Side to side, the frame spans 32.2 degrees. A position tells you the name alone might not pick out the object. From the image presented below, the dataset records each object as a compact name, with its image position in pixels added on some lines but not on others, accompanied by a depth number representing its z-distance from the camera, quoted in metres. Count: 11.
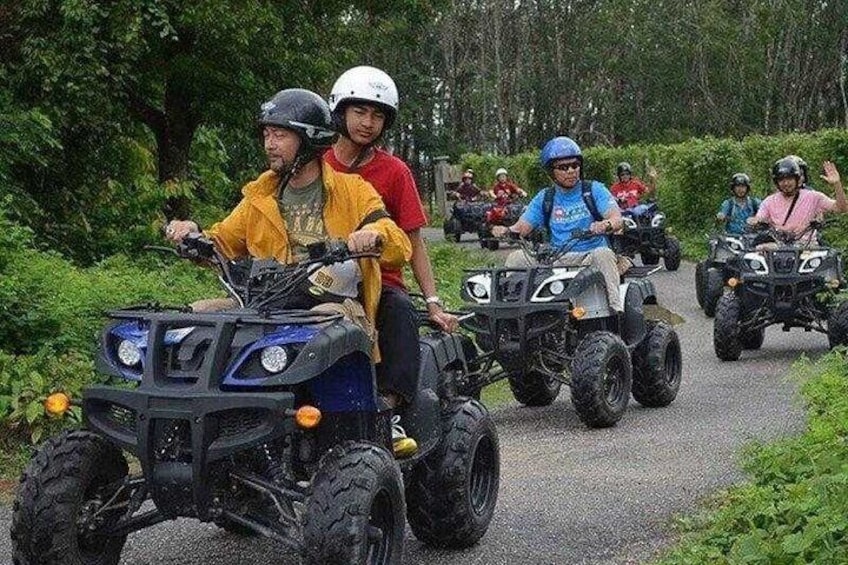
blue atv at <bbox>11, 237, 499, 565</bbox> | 5.16
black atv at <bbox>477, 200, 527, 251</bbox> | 33.91
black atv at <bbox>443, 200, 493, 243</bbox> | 36.69
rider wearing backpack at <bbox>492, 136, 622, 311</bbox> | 10.91
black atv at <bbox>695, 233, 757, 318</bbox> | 16.83
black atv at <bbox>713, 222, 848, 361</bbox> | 14.24
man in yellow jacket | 5.93
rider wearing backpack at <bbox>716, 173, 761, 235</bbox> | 19.69
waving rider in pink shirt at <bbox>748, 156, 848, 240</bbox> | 14.65
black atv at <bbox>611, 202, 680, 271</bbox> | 26.22
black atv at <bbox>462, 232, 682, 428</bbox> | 10.26
